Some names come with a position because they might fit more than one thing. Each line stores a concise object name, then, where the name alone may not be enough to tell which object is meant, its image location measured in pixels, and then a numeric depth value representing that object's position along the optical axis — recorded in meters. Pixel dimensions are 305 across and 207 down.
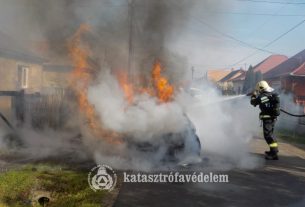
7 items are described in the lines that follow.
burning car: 6.99
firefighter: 8.12
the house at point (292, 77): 22.66
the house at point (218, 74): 86.94
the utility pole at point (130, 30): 12.15
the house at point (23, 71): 16.80
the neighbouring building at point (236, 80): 48.67
